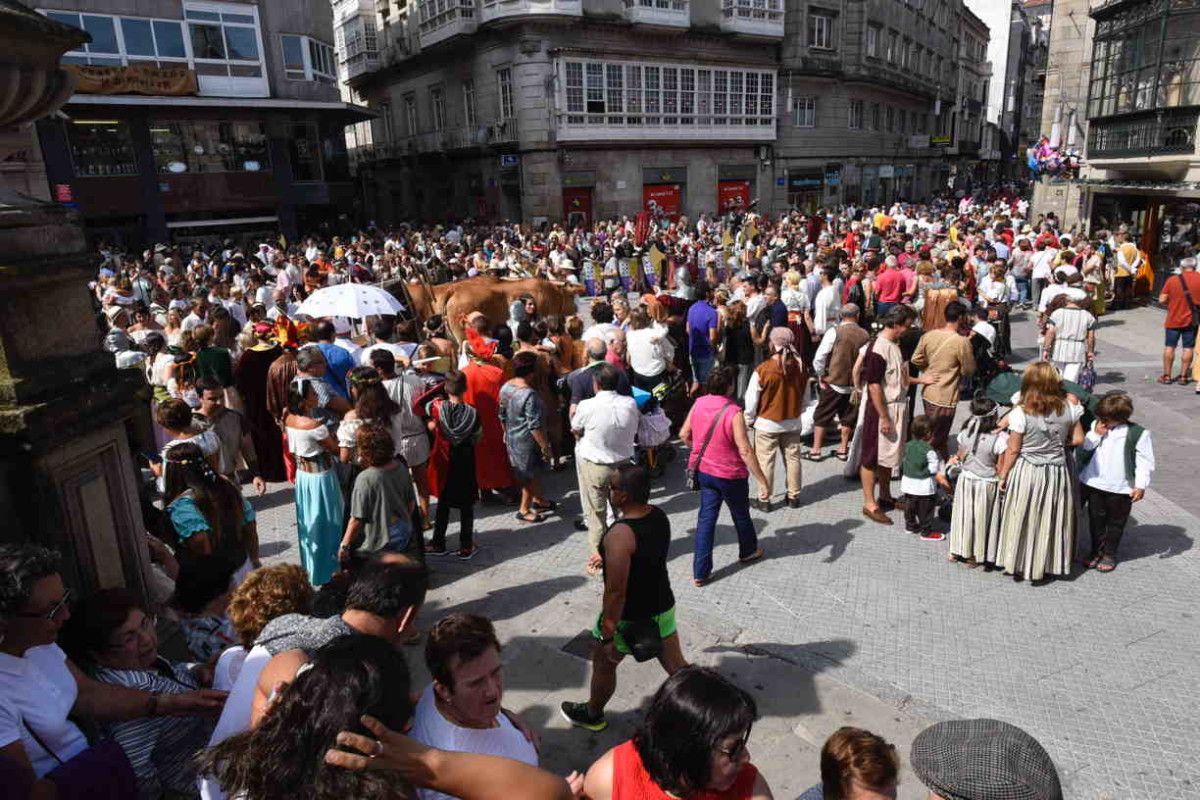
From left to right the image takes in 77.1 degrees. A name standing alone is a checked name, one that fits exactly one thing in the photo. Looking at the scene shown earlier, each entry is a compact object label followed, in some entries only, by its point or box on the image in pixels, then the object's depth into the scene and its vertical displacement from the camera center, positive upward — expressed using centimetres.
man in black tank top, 377 -188
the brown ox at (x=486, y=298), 1155 -143
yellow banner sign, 2306 +429
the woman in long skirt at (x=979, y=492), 557 -223
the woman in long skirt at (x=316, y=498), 533 -196
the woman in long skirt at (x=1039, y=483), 528 -209
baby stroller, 727 -214
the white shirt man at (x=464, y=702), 243 -157
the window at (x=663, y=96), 2927 +412
